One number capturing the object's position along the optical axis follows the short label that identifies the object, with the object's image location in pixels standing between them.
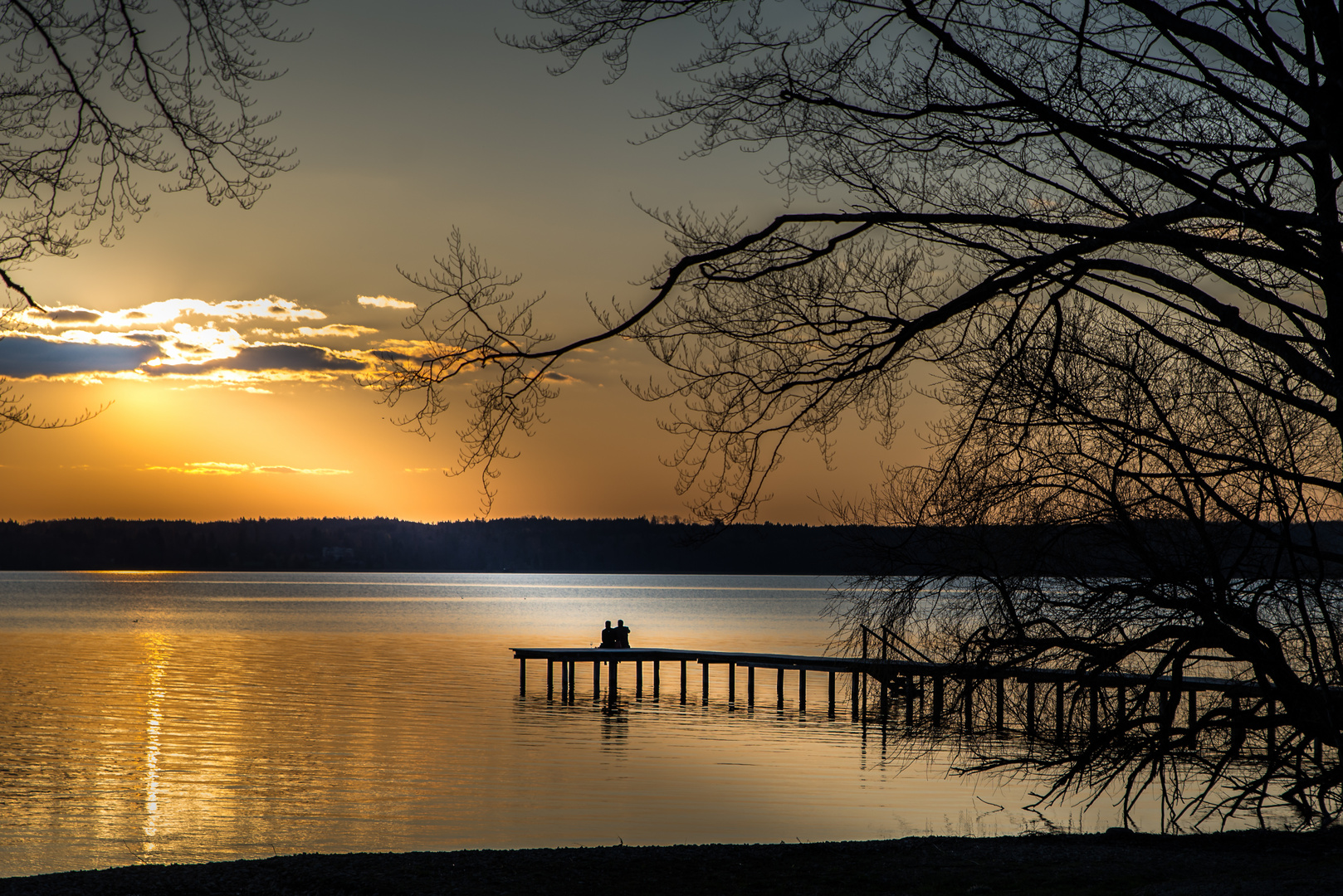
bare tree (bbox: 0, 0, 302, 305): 6.97
